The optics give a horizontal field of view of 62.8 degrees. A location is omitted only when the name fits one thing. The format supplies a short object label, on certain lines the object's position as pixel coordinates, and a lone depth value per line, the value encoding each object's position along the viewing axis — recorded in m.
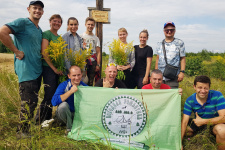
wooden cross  6.38
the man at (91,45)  5.15
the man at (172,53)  4.80
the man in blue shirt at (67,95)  4.06
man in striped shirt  3.63
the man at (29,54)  3.84
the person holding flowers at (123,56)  5.06
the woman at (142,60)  5.12
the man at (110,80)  4.38
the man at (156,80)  4.18
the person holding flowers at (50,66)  4.22
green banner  3.63
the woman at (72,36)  4.68
